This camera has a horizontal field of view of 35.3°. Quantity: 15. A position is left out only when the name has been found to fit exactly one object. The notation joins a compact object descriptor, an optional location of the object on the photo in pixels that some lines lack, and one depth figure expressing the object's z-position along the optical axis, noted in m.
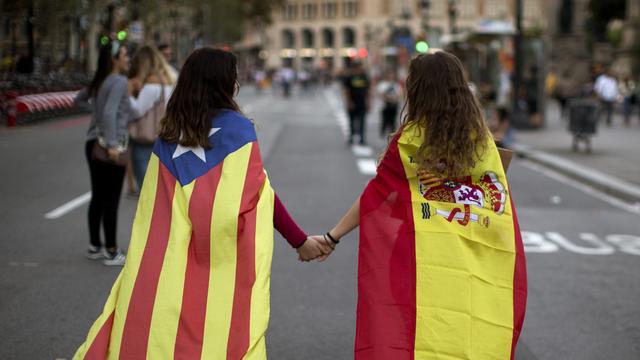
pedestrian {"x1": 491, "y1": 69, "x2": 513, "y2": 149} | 19.32
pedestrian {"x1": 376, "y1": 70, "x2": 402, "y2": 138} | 21.42
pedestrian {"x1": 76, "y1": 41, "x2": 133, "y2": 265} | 7.23
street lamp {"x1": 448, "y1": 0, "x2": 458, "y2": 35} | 33.75
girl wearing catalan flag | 3.68
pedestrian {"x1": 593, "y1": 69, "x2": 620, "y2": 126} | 28.06
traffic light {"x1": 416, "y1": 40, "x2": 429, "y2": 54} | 19.59
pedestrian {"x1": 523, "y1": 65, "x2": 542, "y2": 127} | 25.31
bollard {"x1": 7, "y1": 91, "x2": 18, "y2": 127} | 21.47
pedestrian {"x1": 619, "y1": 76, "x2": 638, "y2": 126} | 28.33
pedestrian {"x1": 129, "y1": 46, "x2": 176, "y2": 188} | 8.68
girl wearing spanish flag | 3.71
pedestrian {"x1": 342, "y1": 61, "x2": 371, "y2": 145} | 20.20
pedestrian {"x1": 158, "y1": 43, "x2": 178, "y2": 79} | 10.64
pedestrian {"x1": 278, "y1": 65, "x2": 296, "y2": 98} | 57.47
